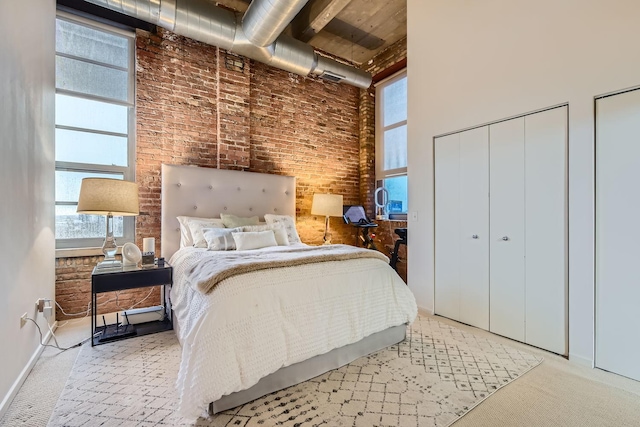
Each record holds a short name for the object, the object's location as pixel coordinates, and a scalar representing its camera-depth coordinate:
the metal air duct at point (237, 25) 2.88
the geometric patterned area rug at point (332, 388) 1.62
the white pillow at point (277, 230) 3.35
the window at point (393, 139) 4.81
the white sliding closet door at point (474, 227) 2.91
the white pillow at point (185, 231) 3.31
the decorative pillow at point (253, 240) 3.01
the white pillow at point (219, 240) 2.97
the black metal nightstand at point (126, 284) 2.47
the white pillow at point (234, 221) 3.48
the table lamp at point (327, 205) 4.36
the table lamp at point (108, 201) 2.57
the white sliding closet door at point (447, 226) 3.16
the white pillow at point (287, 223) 3.75
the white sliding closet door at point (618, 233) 2.04
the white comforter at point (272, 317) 1.57
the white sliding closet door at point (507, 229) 2.65
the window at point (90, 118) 3.17
